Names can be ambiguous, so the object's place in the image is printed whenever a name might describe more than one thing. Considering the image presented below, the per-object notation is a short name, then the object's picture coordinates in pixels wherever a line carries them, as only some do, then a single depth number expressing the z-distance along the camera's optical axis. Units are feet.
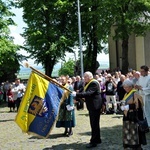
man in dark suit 29.01
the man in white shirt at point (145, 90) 34.01
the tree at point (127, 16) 86.53
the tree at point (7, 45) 89.51
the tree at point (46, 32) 108.27
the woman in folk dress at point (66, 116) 34.50
